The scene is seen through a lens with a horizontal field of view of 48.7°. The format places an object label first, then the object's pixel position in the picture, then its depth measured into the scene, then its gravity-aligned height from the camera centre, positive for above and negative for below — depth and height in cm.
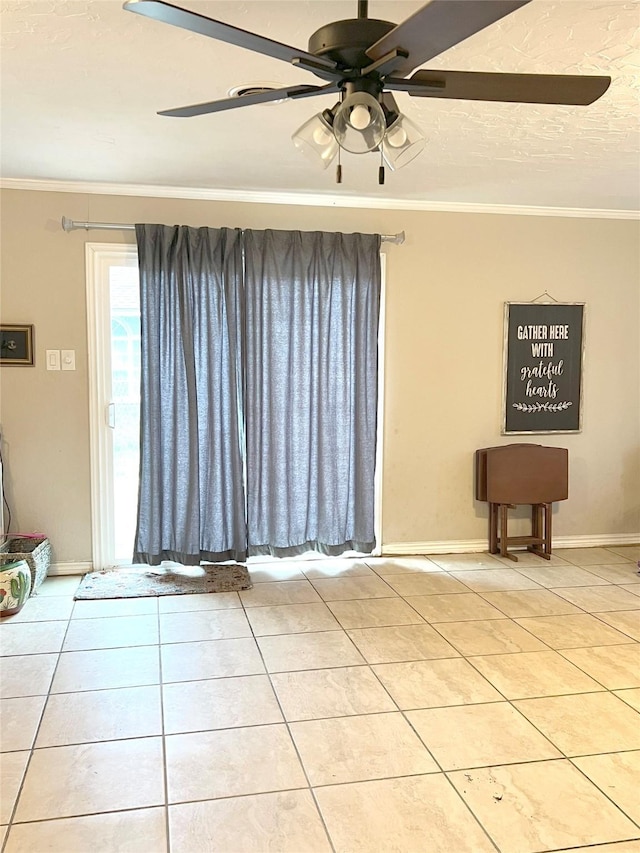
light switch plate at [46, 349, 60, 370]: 399 +13
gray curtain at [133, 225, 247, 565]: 394 -6
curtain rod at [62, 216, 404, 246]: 390 +86
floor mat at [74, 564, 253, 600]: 381 -112
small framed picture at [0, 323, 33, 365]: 391 +21
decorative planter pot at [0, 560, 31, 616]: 340 -100
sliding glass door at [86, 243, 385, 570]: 403 -8
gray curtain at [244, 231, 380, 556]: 411 -3
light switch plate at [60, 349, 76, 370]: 400 +13
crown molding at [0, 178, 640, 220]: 390 +109
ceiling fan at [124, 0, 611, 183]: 137 +72
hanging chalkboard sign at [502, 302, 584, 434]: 461 +12
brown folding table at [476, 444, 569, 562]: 446 -62
